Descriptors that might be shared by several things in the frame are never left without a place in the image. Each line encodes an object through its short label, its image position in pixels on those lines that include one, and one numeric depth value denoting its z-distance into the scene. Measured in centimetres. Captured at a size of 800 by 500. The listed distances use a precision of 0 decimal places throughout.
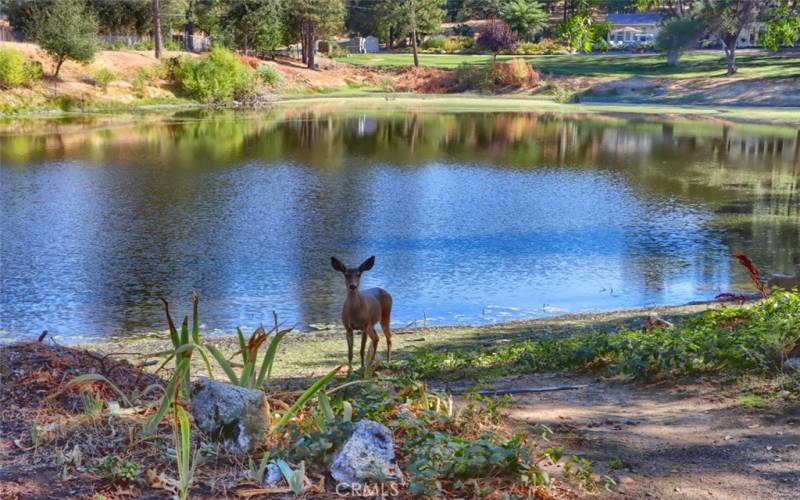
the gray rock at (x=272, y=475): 498
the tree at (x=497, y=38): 10506
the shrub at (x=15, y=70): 6303
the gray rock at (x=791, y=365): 816
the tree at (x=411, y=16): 10562
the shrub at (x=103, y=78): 7012
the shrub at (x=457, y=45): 11606
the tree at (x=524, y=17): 10869
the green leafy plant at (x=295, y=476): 483
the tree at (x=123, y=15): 8719
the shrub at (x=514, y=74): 9144
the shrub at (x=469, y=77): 9325
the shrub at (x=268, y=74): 8512
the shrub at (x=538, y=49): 10831
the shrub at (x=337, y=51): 10894
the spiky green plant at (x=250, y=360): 568
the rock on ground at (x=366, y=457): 502
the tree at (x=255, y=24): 9138
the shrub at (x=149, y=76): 7369
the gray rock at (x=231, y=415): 534
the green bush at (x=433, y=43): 11700
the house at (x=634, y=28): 12150
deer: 868
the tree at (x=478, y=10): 12031
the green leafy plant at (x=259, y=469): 494
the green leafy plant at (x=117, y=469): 488
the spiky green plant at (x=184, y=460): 472
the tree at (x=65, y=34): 6781
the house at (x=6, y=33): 7899
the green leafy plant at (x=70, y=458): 507
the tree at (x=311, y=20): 9312
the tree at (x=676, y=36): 7519
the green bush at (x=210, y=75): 7631
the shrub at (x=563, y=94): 8350
